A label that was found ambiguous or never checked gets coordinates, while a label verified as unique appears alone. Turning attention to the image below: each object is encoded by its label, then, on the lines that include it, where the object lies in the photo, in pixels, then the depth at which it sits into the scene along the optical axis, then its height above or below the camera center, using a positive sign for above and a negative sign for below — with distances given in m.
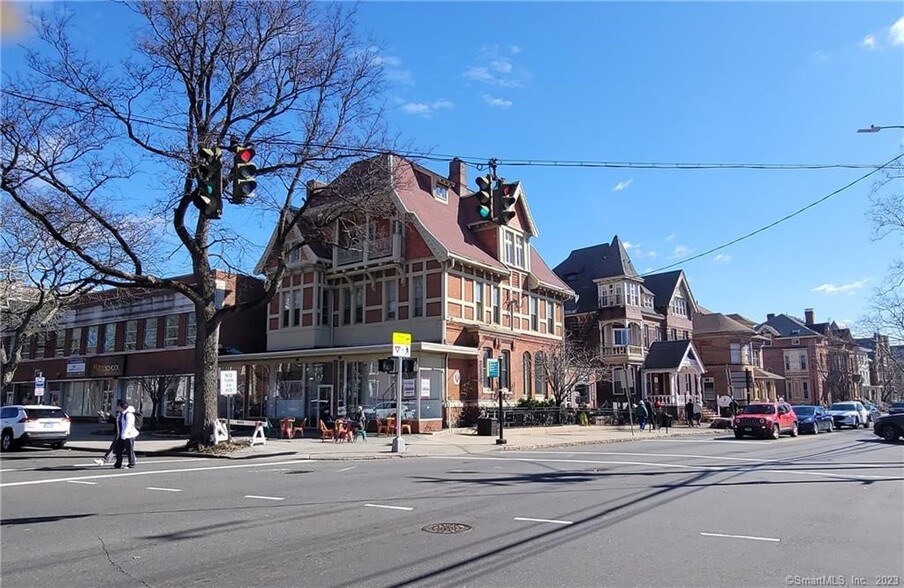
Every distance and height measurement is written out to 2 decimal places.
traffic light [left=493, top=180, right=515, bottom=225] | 14.23 +3.88
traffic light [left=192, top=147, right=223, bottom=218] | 11.32 +3.43
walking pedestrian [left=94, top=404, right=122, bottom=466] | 16.64 -1.78
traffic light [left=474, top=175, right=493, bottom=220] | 14.15 +3.98
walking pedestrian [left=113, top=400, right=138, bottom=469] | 16.56 -1.11
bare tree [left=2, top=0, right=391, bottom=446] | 20.39 +8.11
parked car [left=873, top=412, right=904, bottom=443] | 26.42 -1.81
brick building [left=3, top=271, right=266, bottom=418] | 41.69 +2.75
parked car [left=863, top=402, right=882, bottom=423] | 43.22 -2.14
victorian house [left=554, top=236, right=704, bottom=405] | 50.94 +4.59
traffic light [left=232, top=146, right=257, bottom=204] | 11.77 +3.74
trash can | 28.91 -1.85
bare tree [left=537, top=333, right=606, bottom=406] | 37.69 +0.85
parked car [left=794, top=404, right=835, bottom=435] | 33.25 -1.90
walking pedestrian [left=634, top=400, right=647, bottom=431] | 33.75 -1.56
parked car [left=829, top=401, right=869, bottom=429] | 39.94 -2.00
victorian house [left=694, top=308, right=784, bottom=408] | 60.91 +2.59
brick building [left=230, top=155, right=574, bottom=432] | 32.28 +4.01
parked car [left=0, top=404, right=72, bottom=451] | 23.22 -1.35
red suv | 28.17 -1.61
